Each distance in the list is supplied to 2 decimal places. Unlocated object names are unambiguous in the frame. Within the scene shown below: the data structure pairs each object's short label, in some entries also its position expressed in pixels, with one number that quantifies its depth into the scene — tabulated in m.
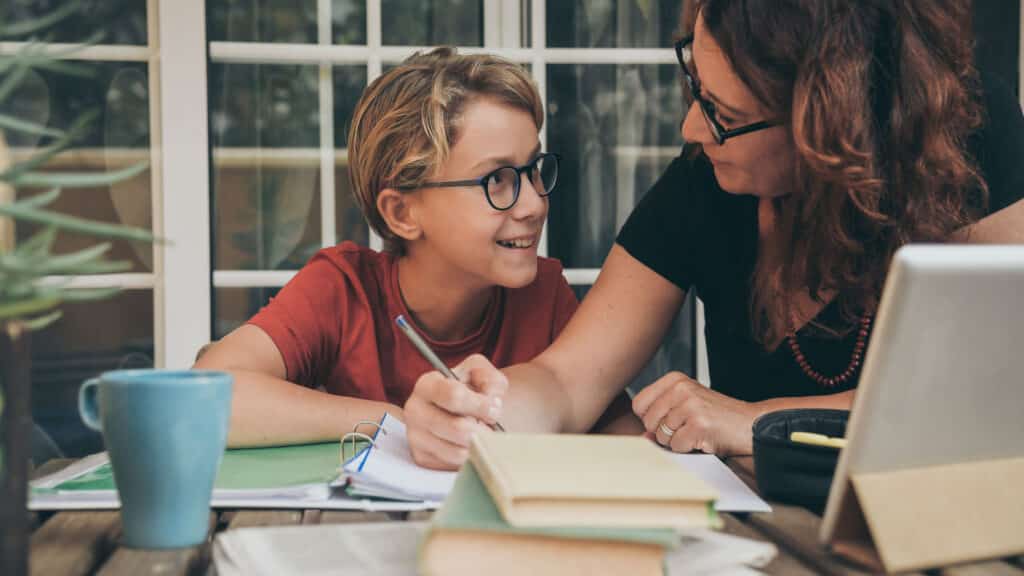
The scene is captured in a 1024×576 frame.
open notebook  1.00
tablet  0.73
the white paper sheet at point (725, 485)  0.97
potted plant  0.64
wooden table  0.78
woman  1.33
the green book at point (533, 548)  0.70
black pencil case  0.97
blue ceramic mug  0.80
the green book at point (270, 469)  1.06
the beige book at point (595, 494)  0.70
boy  1.74
